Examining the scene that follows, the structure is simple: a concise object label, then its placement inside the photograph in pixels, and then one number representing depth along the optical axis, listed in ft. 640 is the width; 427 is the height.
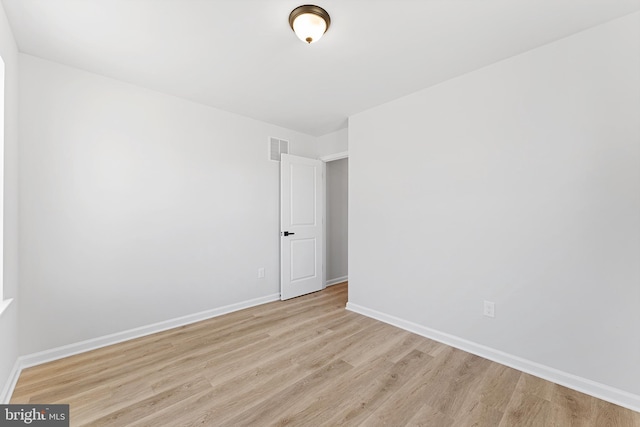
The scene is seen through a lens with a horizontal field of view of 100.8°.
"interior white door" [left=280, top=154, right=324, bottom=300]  12.42
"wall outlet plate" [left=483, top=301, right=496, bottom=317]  7.36
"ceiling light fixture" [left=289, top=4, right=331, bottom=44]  5.41
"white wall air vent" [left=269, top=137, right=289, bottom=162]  12.32
